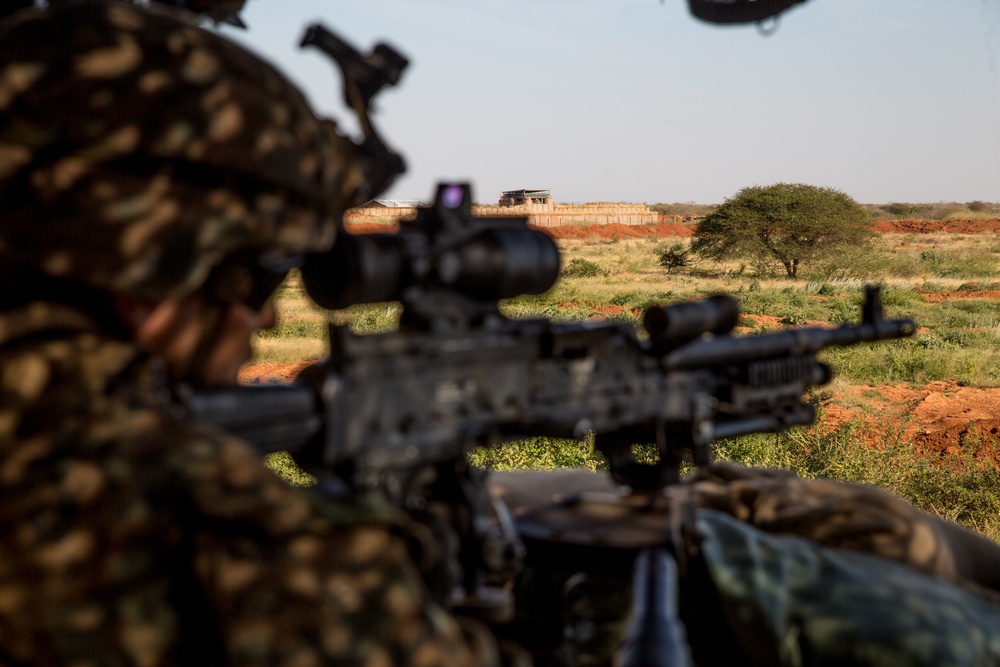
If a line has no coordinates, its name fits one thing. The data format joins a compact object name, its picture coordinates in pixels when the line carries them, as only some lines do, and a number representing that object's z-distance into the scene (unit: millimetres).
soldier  1416
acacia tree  33875
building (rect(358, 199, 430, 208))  42288
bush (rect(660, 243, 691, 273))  34938
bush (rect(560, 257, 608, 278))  31862
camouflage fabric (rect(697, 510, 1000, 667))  2309
